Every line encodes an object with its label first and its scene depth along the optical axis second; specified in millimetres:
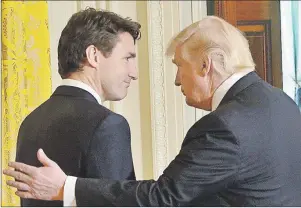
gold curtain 3429
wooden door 3878
